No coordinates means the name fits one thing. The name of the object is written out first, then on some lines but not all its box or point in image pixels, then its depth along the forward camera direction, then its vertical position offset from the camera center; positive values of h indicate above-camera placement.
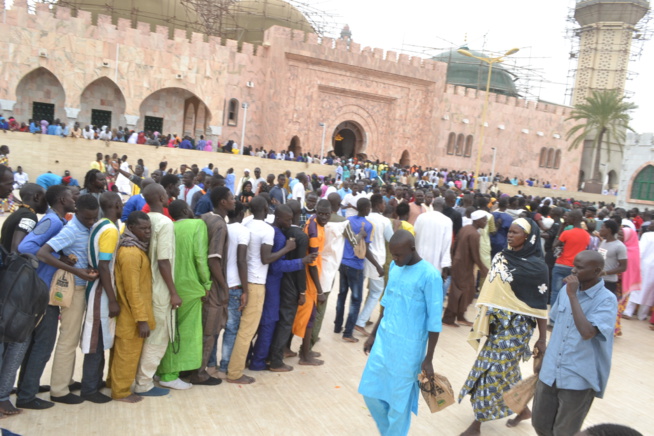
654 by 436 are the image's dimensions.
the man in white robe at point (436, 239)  6.41 -0.83
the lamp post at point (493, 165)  32.22 +0.91
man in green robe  4.14 -1.20
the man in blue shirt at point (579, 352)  2.96 -0.97
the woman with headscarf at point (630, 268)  7.52 -1.10
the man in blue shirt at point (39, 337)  3.58 -1.47
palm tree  30.84 +4.83
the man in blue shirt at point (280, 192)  9.80 -0.69
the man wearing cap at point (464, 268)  6.55 -1.20
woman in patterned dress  3.78 -1.02
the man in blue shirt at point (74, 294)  3.60 -1.17
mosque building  20.97 +3.27
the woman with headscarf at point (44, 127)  17.50 +0.15
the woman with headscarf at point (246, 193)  9.44 -0.74
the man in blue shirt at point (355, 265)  5.81 -1.16
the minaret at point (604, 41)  39.25 +11.94
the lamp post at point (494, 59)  18.92 +4.92
